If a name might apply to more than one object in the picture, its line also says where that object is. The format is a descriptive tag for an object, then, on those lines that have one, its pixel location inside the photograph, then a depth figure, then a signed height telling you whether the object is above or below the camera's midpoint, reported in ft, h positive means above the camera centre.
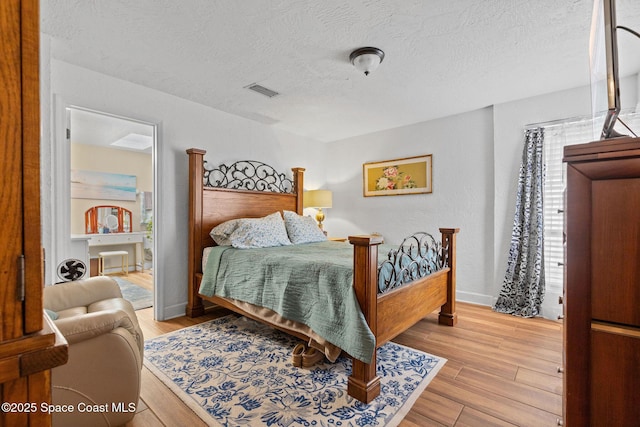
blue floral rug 5.26 -3.66
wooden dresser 2.20 -0.58
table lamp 14.96 +0.65
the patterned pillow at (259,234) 9.80 -0.78
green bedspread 5.80 -1.87
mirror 17.57 -0.45
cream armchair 4.23 -2.43
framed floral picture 13.16 +1.69
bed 5.78 -1.39
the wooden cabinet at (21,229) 1.59 -0.09
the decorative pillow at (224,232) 10.28 -0.71
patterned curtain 10.17 -1.10
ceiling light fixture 7.34 +3.94
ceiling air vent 9.70 +4.19
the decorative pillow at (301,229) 11.63 -0.74
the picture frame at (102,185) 16.96 +1.66
